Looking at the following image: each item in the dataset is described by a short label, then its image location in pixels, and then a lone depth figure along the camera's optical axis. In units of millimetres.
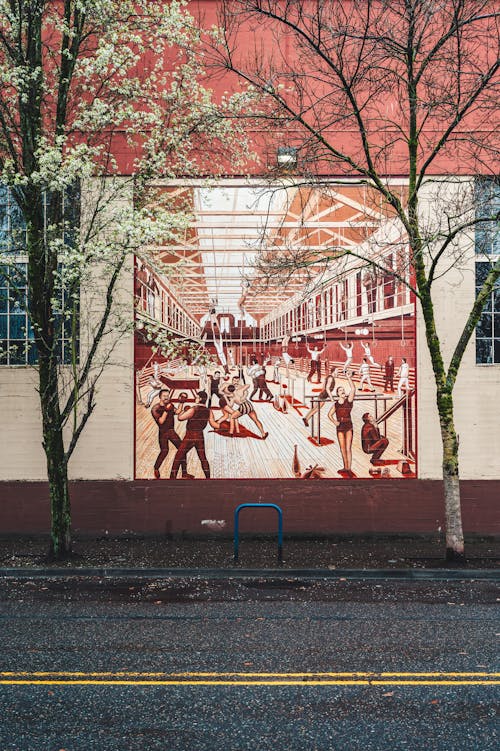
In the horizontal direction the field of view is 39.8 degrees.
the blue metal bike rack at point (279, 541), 10164
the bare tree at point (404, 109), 10125
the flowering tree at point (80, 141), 10008
